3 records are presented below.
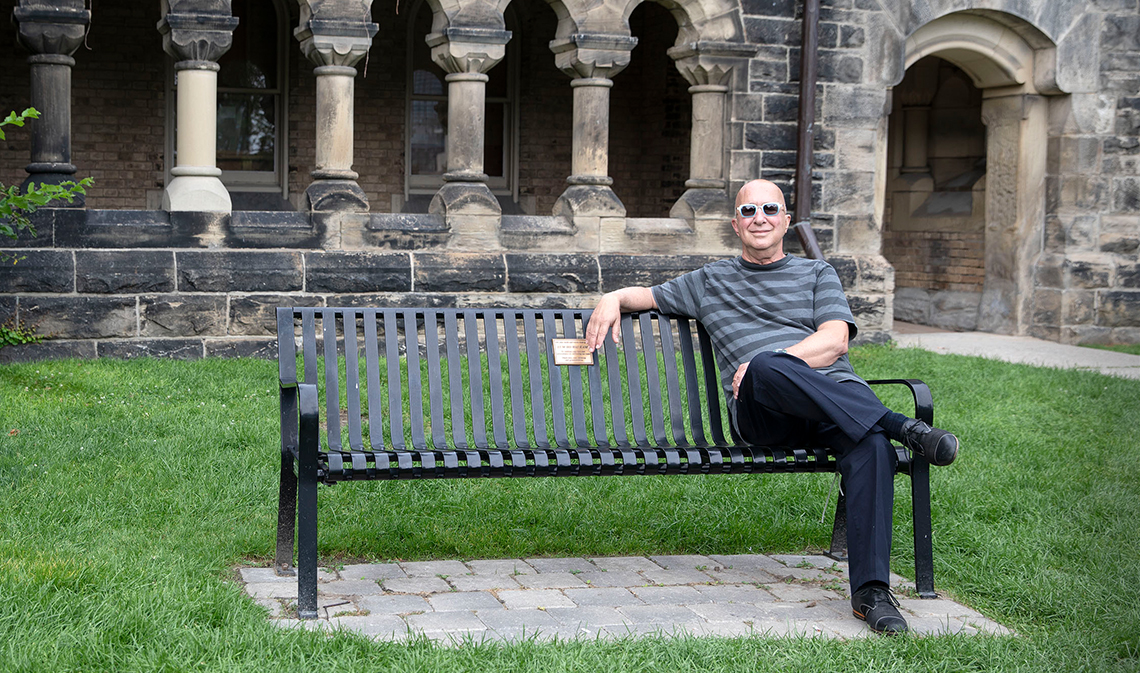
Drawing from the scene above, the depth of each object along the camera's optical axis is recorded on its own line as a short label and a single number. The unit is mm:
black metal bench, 3887
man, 3850
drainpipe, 9977
